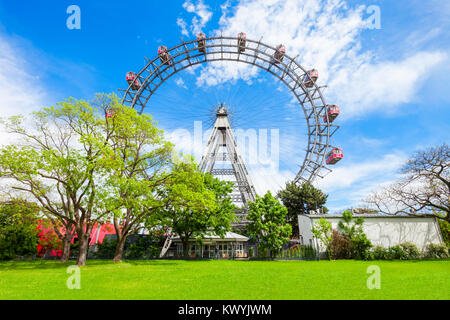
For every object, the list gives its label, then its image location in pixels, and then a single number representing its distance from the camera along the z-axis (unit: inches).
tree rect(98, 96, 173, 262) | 641.6
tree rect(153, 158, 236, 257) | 720.3
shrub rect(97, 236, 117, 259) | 1157.7
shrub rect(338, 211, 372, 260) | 863.1
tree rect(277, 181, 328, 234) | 1585.5
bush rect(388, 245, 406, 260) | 855.7
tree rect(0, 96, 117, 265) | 597.6
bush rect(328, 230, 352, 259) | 882.1
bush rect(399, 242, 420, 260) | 856.3
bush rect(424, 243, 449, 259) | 879.7
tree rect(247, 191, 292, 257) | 967.9
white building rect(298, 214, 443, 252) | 948.0
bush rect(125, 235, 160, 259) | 1113.4
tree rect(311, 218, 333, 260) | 889.5
